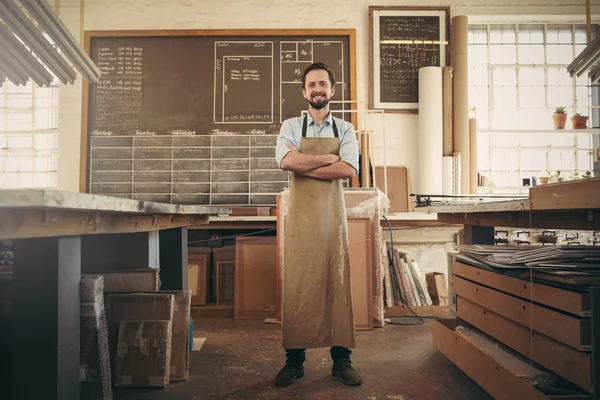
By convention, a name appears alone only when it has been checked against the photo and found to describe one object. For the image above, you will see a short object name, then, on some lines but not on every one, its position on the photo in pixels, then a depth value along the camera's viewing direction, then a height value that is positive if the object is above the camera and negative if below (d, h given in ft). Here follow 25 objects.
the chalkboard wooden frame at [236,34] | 15.58 +6.08
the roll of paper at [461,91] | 15.08 +4.02
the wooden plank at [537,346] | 4.96 -1.68
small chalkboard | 15.67 +5.57
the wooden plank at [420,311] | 13.24 -2.79
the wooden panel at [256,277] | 12.96 -1.75
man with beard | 7.96 -0.64
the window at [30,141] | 17.16 +2.74
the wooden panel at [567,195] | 4.25 +0.19
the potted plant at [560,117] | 16.10 +3.37
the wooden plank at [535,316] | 4.90 -1.29
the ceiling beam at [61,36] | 6.85 +3.00
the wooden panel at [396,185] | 15.06 +0.96
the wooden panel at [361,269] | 11.60 -1.37
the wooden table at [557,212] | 4.44 +0.03
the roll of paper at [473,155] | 15.38 +1.97
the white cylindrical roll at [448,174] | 14.97 +1.30
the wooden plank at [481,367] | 5.45 -2.17
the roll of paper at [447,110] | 15.14 +3.40
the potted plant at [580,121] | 15.94 +3.22
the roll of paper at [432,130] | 15.05 +2.73
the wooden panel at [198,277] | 13.51 -1.83
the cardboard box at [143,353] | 7.18 -2.19
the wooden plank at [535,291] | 4.95 -0.98
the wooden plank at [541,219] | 5.36 -0.07
